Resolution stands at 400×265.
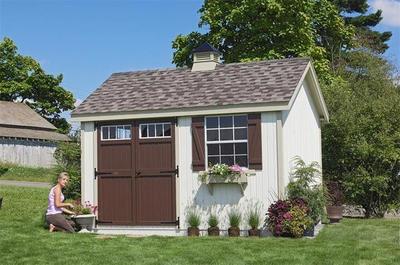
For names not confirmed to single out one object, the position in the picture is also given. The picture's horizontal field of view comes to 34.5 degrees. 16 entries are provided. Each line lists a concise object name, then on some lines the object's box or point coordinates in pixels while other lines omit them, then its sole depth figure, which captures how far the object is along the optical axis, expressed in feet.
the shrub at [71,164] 58.54
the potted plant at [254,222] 47.44
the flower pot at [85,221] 49.39
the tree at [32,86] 151.53
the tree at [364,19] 143.33
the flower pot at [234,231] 47.73
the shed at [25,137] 124.47
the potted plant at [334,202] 58.13
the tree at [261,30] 95.45
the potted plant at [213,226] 48.47
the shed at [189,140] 47.85
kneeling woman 46.44
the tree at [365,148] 61.87
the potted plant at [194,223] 49.29
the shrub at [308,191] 47.11
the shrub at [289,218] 44.62
